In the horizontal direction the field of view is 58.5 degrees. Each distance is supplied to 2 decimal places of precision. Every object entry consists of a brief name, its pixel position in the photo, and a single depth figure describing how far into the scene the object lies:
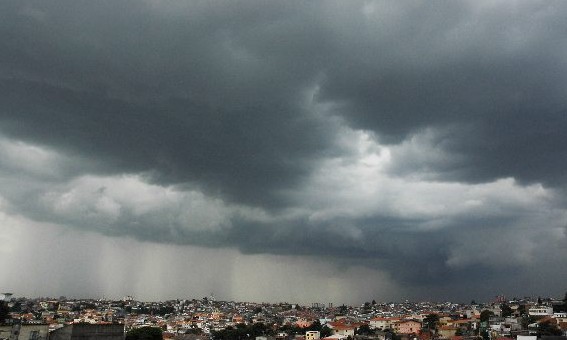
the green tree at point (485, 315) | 141.50
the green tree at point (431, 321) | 145.80
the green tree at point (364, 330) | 131.65
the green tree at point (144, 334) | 93.06
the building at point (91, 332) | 60.12
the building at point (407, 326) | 142.62
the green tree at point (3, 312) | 103.38
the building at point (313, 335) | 129.75
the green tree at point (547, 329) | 92.93
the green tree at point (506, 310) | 156.68
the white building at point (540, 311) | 135.89
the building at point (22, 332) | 67.56
